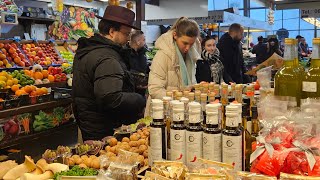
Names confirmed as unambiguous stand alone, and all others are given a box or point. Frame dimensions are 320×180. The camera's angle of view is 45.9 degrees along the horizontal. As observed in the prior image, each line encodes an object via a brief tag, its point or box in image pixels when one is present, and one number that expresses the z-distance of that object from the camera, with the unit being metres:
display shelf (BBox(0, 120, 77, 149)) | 3.83
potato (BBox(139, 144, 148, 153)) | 1.94
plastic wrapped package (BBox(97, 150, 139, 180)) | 1.46
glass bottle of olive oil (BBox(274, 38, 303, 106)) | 1.91
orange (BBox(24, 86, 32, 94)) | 4.39
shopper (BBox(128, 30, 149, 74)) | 5.71
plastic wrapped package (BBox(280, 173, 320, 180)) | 1.26
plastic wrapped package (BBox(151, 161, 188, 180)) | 1.38
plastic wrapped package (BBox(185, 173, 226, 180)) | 1.30
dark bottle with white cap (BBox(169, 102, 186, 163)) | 1.50
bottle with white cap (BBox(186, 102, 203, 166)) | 1.47
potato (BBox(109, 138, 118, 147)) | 2.11
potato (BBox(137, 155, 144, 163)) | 1.69
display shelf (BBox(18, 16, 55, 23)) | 7.29
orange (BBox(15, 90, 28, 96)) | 4.30
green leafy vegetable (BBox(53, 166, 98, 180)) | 1.52
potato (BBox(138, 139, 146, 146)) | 2.03
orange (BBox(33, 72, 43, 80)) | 5.41
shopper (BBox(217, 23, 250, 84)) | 5.59
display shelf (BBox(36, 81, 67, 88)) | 5.21
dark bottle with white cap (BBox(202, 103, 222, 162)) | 1.43
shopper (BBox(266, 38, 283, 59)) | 8.20
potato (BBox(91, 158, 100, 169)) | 1.72
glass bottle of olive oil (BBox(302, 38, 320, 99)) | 1.85
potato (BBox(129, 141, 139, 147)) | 2.04
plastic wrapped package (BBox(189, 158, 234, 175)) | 1.36
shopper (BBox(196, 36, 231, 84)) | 4.77
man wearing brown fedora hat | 2.69
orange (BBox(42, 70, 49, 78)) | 5.52
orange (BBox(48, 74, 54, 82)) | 5.43
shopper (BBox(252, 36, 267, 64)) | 8.59
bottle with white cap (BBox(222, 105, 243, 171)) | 1.40
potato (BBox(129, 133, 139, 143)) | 2.12
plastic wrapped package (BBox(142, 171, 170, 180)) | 1.35
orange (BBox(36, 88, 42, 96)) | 4.36
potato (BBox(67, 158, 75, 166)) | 1.78
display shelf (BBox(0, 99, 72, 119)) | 3.80
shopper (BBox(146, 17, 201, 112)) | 3.31
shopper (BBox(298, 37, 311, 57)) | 12.16
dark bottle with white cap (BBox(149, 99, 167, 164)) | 1.55
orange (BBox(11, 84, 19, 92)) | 4.48
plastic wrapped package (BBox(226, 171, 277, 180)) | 1.29
